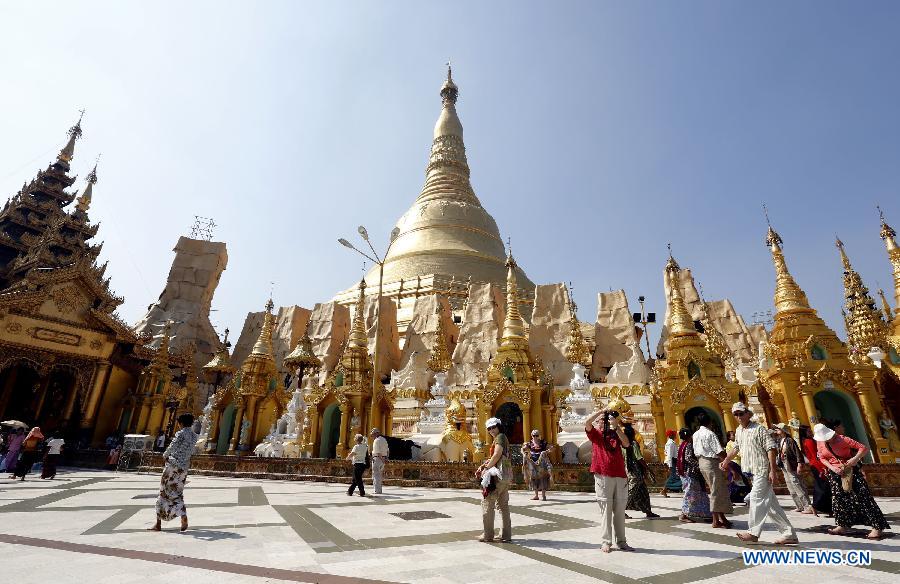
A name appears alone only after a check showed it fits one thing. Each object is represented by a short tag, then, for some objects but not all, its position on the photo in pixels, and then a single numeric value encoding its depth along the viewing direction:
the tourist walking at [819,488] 7.23
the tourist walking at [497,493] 4.85
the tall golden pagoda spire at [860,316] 23.12
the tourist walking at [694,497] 6.29
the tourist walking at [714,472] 5.86
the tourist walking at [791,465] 7.20
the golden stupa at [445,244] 43.38
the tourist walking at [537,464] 9.34
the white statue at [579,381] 21.09
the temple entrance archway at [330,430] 18.25
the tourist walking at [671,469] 10.02
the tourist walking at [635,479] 6.98
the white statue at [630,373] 27.47
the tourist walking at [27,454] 12.19
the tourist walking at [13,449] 14.16
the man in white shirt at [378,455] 10.34
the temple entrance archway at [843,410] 14.63
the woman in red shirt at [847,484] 5.23
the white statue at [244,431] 20.03
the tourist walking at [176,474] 5.31
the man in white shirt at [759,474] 4.83
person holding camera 4.55
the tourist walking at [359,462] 9.66
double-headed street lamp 14.09
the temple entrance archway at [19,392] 22.73
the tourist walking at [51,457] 12.15
